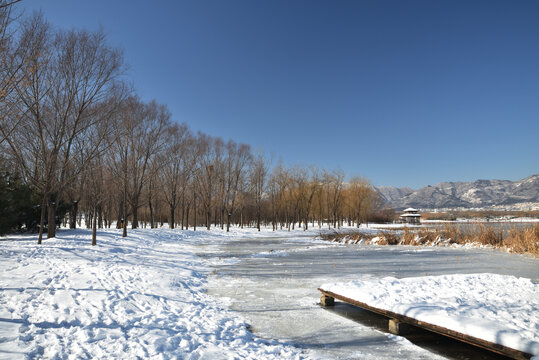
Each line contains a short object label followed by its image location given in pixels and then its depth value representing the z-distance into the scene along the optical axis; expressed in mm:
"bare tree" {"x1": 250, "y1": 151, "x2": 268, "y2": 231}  44031
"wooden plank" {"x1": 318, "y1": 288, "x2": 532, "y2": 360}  3772
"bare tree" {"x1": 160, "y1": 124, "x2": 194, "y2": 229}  31730
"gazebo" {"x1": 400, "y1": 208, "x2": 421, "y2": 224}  71431
